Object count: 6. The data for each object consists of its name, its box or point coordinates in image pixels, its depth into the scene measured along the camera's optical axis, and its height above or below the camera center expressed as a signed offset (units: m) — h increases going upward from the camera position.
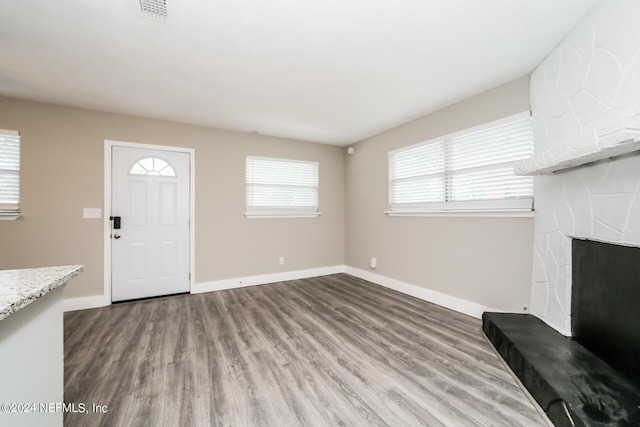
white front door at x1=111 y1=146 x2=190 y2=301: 3.50 -0.13
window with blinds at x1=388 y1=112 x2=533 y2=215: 2.64 +0.52
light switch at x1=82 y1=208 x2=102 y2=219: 3.32 +0.01
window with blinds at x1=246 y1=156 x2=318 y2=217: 4.40 +0.47
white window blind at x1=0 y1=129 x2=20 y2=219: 2.97 +0.46
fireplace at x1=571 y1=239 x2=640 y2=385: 1.50 -0.58
